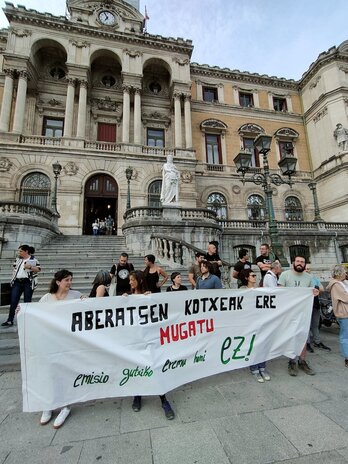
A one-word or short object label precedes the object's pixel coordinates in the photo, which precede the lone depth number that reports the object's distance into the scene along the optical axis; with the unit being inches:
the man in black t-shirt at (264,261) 199.9
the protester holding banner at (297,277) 176.2
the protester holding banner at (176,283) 164.9
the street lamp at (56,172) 553.1
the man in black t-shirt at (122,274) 191.3
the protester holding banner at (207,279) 169.8
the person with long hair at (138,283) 142.1
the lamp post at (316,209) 717.1
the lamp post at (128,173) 602.5
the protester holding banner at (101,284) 148.3
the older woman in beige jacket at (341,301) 162.7
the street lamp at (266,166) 346.0
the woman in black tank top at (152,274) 189.5
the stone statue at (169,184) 517.7
